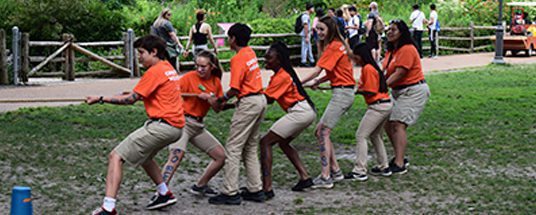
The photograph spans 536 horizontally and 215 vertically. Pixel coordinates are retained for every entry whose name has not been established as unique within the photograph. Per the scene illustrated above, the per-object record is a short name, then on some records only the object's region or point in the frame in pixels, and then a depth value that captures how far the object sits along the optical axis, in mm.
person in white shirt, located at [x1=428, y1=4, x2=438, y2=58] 30284
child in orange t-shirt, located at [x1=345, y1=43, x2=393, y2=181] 9930
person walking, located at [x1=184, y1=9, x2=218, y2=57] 19078
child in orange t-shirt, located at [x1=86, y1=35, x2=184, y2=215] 7914
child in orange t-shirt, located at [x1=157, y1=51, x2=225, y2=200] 8742
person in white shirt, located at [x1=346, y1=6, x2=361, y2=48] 24016
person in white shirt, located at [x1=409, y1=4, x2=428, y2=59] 28031
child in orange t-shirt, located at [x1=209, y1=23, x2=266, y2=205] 8641
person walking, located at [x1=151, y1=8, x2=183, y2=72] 17828
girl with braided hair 9070
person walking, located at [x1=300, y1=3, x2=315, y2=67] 25906
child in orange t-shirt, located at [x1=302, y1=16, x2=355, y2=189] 9625
